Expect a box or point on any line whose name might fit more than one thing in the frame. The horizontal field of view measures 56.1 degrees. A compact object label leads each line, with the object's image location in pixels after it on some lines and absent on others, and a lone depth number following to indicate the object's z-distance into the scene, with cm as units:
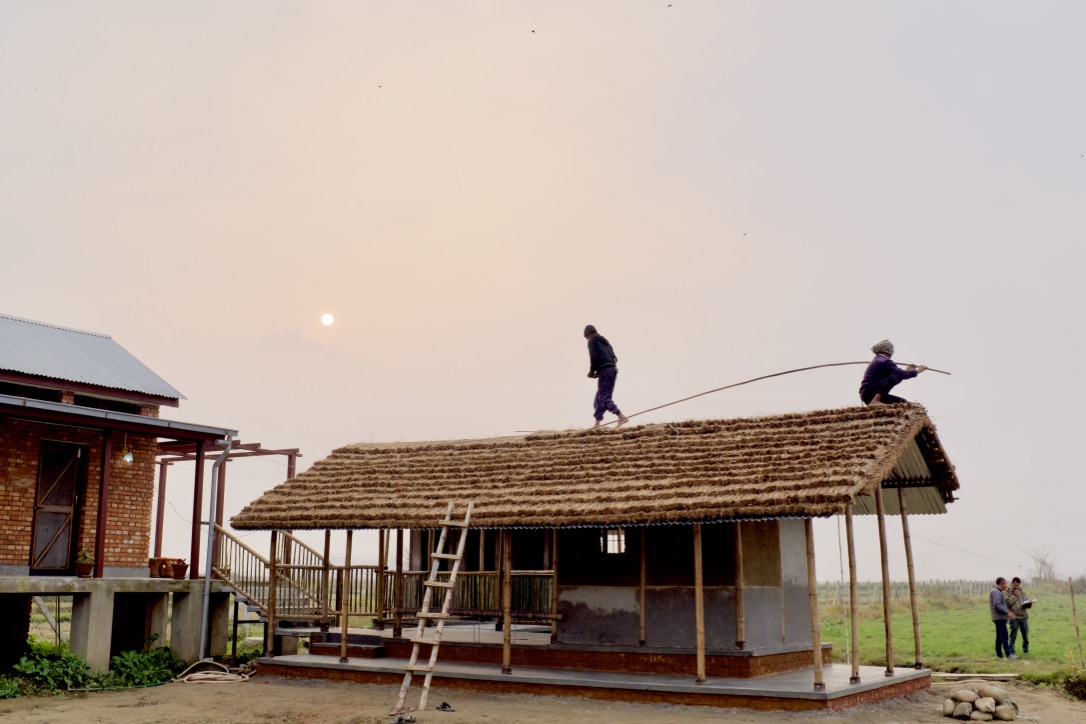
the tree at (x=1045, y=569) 4784
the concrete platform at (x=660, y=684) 1270
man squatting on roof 1539
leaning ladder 1321
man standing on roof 1858
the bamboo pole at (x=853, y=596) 1267
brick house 1642
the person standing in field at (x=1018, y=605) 2080
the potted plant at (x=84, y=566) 1705
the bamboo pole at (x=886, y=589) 1454
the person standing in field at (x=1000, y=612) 2058
